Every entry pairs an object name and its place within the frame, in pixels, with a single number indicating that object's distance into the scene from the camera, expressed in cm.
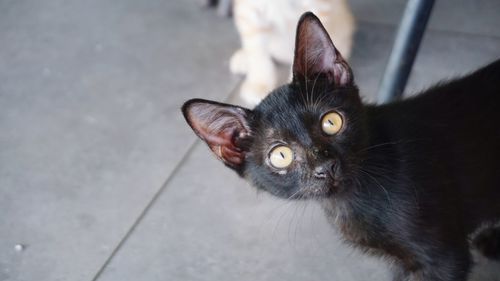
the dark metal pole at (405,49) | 65
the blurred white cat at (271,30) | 74
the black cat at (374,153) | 49
